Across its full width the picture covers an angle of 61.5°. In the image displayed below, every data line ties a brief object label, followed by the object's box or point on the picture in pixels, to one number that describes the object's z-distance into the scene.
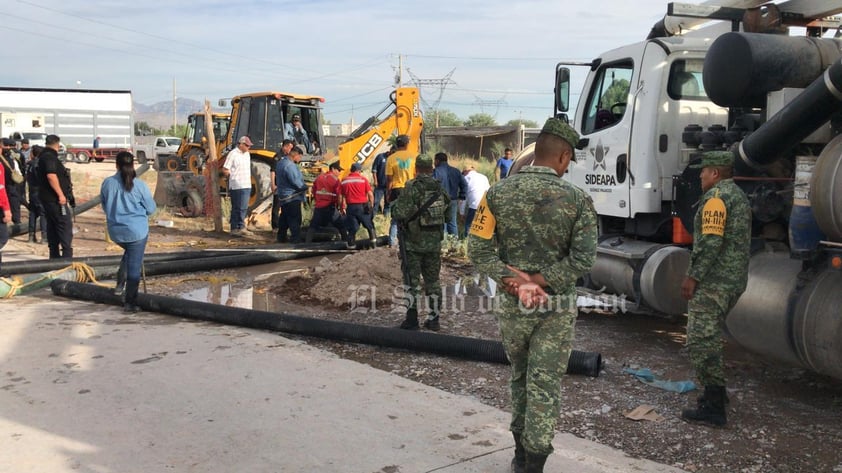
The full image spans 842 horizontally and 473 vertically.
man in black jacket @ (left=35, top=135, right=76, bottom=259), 9.28
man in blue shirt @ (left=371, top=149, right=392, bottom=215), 13.29
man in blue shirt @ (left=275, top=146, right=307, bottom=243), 12.16
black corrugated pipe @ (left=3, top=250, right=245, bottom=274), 8.60
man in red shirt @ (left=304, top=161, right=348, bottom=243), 11.67
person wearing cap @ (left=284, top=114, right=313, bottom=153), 15.67
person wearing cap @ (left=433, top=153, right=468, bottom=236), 11.06
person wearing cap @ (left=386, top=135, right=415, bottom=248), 10.47
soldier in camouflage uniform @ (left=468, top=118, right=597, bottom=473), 3.35
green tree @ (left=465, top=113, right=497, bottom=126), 56.69
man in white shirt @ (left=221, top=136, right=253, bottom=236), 12.93
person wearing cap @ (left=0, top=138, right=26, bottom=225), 12.03
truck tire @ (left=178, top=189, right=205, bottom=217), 15.85
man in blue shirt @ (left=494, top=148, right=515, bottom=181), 14.67
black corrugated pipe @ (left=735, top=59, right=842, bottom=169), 4.34
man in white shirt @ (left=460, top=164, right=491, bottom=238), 12.37
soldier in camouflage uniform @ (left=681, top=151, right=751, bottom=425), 4.48
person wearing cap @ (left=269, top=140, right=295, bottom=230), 12.69
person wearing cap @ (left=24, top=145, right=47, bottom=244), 11.70
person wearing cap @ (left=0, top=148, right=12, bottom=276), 8.12
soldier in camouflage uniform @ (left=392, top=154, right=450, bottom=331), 6.67
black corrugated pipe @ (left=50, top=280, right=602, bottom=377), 5.61
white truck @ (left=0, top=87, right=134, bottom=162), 40.44
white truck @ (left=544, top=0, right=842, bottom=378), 4.55
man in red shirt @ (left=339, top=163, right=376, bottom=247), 11.05
